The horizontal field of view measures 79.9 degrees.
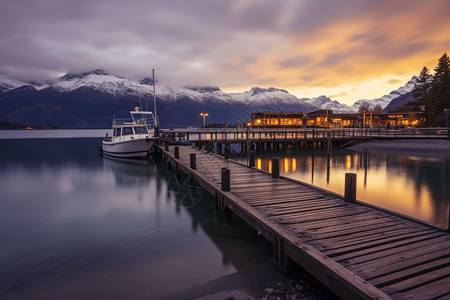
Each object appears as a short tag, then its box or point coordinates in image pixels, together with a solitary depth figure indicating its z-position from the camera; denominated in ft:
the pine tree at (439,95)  171.04
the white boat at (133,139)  96.22
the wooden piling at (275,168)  38.22
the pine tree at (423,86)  232.28
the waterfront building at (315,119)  268.82
